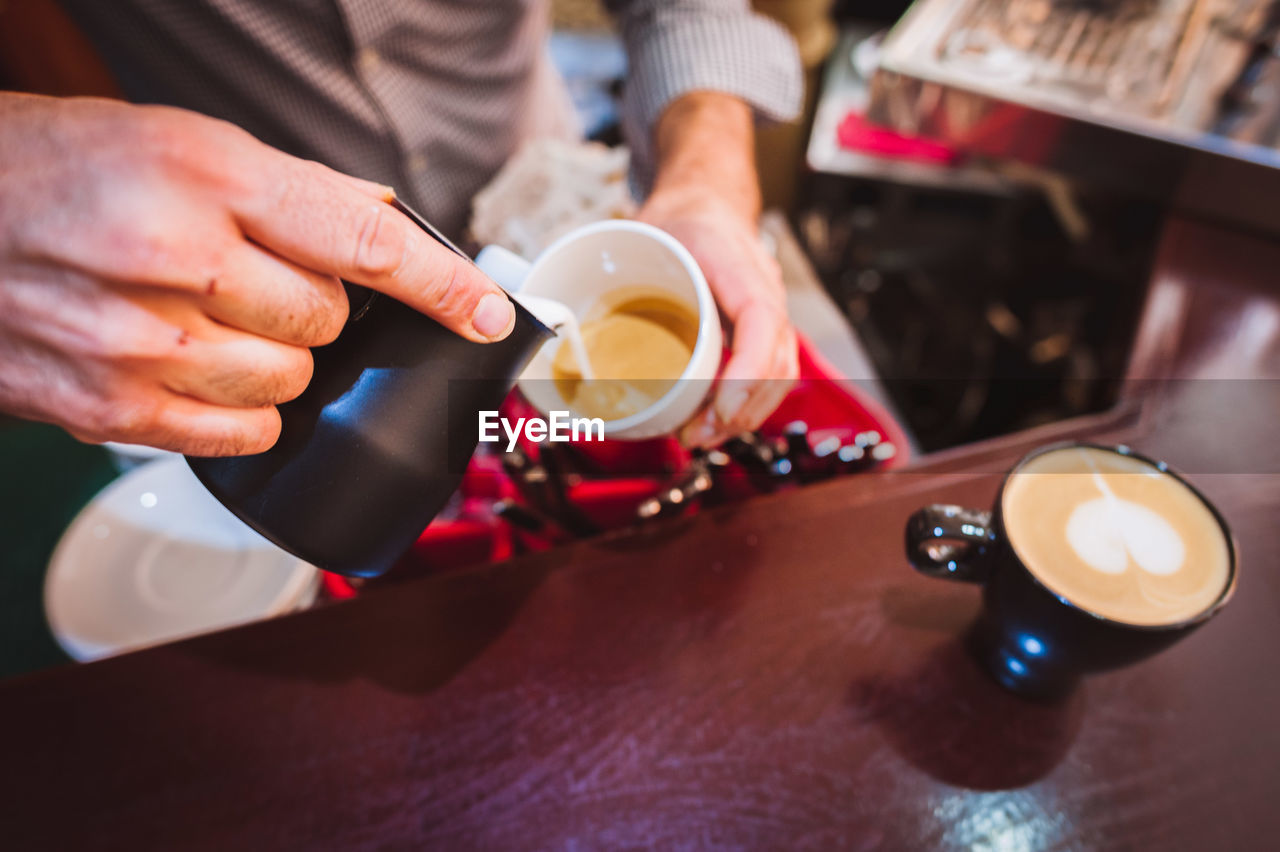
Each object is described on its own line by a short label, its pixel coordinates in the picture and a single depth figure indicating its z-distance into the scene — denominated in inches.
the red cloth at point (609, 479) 33.3
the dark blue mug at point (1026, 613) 20.3
